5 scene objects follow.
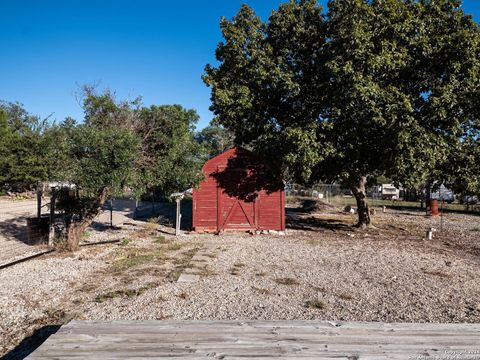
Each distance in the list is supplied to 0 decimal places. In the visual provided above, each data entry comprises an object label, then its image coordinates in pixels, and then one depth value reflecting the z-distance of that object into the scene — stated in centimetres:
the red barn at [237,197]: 1830
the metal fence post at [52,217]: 1292
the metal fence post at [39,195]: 1403
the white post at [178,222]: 1730
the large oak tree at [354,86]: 1473
